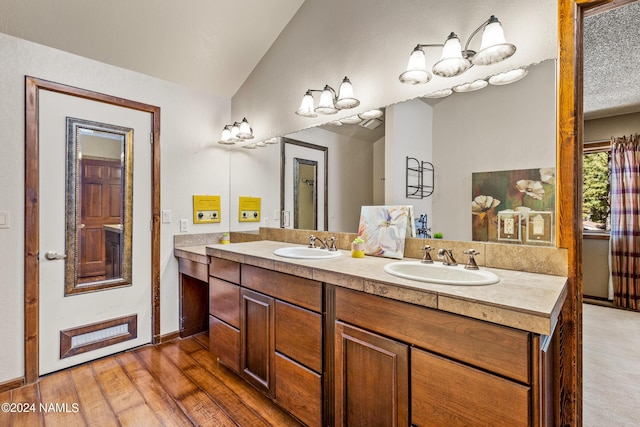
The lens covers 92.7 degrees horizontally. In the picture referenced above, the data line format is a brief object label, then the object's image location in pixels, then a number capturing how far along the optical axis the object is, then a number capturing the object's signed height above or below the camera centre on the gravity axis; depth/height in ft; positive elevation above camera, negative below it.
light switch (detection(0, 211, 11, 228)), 6.52 -0.14
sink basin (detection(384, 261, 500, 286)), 4.37 -0.93
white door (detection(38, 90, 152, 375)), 7.07 -0.85
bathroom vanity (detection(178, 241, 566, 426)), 3.11 -1.73
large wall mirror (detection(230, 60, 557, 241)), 4.84 +1.29
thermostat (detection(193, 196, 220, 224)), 9.71 +0.13
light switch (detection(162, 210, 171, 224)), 8.98 -0.12
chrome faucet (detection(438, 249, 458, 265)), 5.13 -0.75
